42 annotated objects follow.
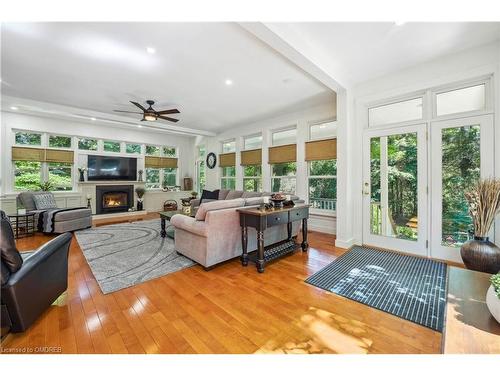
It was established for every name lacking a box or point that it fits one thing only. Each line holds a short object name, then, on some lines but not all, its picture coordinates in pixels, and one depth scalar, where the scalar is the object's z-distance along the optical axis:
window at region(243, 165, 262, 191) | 6.39
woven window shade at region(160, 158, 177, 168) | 7.98
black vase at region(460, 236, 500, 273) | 2.38
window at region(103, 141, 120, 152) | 6.81
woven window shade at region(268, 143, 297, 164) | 5.42
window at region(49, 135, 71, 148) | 5.90
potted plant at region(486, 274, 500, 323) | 1.16
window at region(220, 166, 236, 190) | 7.29
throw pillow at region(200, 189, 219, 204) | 6.10
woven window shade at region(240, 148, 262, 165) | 6.22
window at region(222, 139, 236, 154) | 7.24
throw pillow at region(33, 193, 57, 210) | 4.88
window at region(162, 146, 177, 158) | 8.17
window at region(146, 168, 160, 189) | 7.79
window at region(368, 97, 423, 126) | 3.34
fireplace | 6.49
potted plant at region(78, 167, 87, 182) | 6.21
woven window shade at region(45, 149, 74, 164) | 5.75
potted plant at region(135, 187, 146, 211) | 7.07
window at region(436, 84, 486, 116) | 2.88
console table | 2.78
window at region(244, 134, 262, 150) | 6.43
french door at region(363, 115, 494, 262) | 2.93
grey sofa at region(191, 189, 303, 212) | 4.88
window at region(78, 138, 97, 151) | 6.32
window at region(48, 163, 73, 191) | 5.89
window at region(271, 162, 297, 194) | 5.56
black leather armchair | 1.52
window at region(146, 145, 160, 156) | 7.72
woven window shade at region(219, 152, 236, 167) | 7.05
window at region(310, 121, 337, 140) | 4.82
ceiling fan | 4.15
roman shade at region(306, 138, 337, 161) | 4.65
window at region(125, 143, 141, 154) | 7.23
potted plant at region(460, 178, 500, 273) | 2.40
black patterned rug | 1.95
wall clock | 7.72
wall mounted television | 6.43
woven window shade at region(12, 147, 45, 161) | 5.31
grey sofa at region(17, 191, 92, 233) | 4.54
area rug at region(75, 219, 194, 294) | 2.59
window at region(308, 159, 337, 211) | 4.86
